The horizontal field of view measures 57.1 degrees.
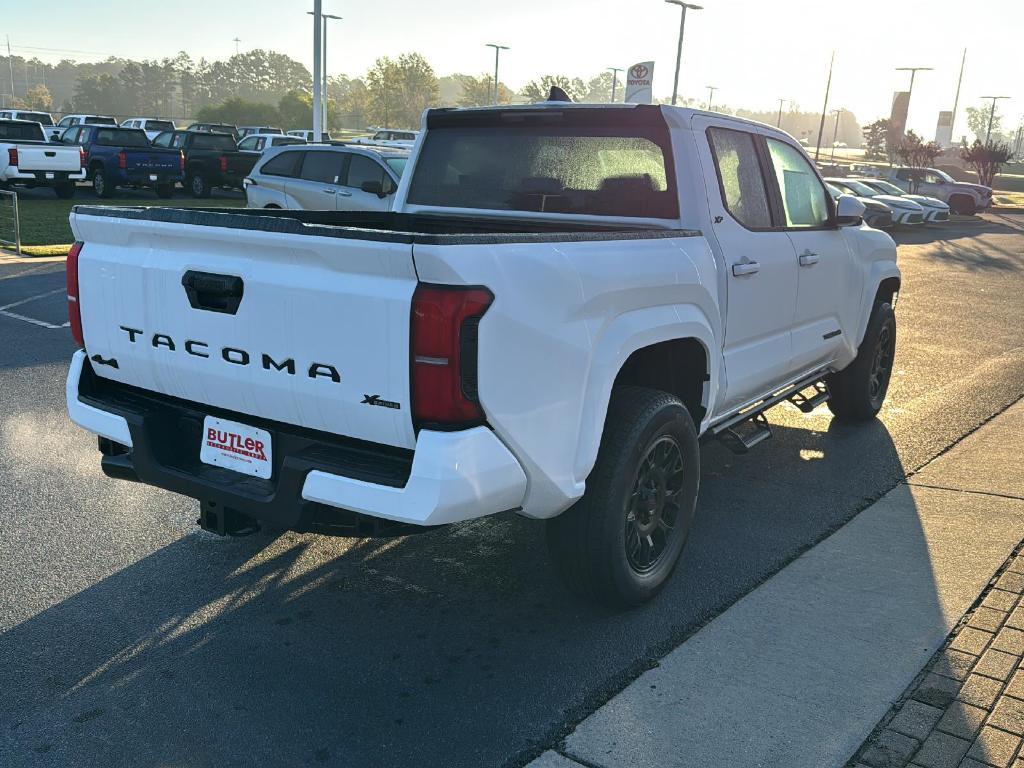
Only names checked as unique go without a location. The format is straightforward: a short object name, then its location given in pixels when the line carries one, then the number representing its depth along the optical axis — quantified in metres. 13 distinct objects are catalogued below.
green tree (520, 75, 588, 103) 97.81
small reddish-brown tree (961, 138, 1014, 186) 43.88
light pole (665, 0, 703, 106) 50.72
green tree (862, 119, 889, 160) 102.75
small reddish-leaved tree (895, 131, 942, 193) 44.16
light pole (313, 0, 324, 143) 27.88
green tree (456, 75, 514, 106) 120.40
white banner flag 34.59
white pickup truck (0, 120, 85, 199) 20.09
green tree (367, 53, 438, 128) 107.81
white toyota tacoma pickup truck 2.79
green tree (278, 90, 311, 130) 80.70
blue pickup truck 22.56
